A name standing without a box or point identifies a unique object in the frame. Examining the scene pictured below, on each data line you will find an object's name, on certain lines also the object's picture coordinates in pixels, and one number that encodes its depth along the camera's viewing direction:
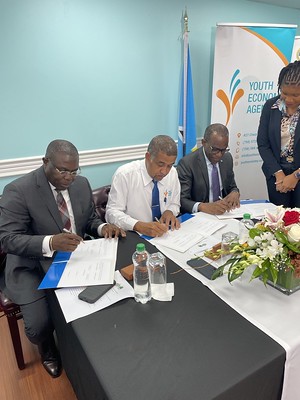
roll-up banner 3.12
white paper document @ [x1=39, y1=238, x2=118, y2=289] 1.21
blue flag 3.10
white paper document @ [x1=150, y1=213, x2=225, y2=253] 1.54
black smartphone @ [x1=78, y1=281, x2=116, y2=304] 1.11
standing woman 2.06
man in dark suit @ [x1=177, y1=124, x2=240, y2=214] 2.12
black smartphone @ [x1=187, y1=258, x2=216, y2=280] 1.28
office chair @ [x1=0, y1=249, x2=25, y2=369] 1.61
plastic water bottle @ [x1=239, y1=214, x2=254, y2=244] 1.52
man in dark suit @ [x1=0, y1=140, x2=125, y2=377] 1.46
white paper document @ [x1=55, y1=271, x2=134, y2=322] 1.06
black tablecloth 0.79
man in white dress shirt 1.77
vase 1.13
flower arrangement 1.08
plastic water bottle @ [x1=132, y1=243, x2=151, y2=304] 1.12
